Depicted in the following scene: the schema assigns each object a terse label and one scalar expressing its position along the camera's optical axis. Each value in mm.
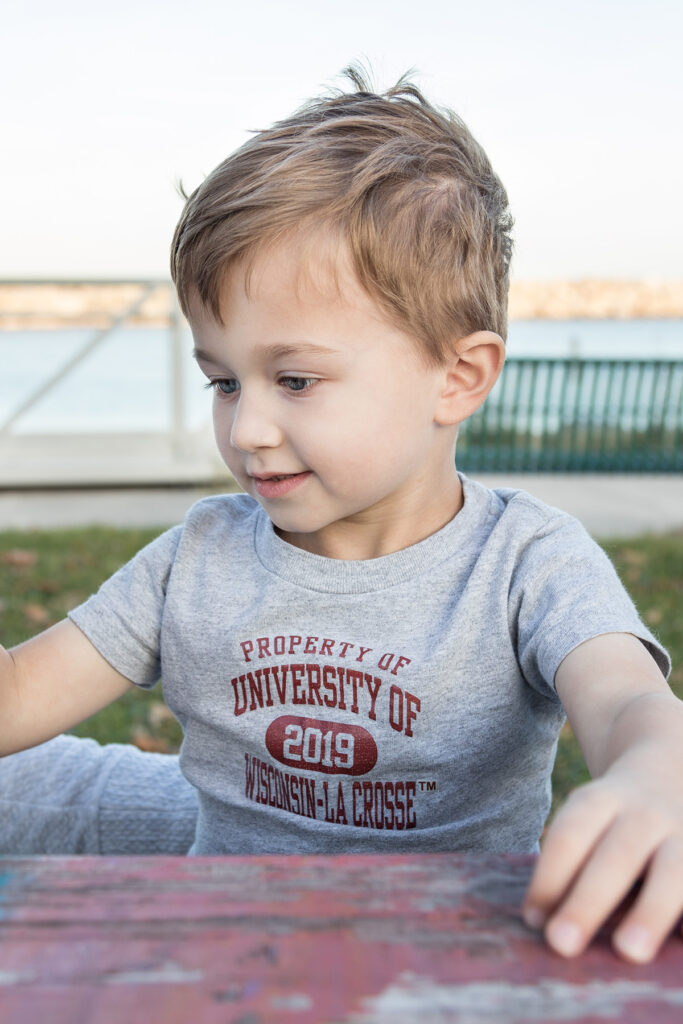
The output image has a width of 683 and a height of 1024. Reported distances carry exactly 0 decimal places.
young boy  1178
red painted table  433
